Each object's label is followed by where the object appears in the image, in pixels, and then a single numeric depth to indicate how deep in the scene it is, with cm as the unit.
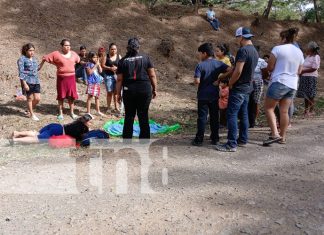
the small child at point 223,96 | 803
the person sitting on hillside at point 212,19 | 1886
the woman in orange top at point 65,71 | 871
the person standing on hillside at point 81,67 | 1156
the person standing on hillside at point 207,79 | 621
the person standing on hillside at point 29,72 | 844
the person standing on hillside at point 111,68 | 931
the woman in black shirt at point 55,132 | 691
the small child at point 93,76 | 916
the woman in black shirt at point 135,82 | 636
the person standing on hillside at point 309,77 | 859
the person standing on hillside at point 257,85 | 757
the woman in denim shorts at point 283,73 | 602
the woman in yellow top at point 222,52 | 729
